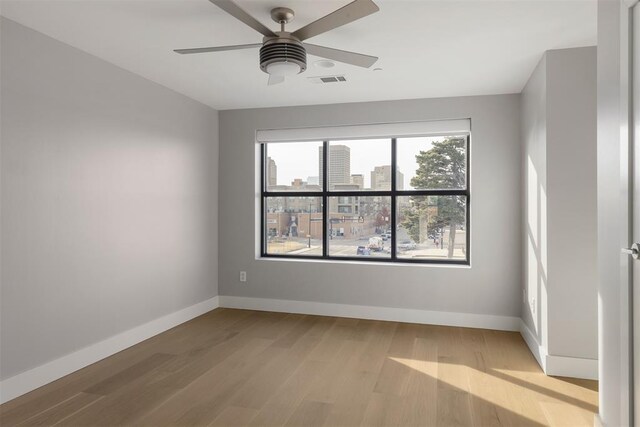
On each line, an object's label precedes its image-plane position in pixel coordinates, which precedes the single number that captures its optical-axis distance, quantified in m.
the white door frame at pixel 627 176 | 1.73
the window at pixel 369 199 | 4.39
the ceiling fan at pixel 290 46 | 2.07
